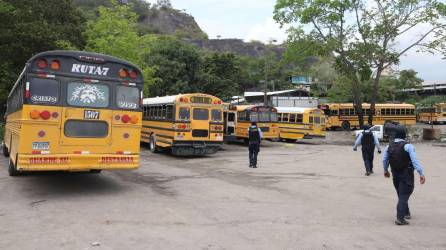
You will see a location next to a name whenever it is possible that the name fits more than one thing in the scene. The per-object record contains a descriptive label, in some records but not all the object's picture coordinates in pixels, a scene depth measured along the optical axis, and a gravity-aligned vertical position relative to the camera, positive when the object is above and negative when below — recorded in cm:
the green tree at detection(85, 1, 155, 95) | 2602 +518
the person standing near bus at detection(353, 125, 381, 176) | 1388 -67
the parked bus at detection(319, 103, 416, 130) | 4194 +110
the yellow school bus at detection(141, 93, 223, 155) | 1866 -11
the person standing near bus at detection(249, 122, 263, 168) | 1554 -72
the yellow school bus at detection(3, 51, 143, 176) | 915 +13
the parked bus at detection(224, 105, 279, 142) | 2623 +15
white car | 3223 -40
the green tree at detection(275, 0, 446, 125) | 3353 +725
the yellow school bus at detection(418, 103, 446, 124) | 5044 +154
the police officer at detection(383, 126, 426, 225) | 730 -71
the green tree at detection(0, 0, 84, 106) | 2339 +440
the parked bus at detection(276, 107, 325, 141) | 2981 +5
